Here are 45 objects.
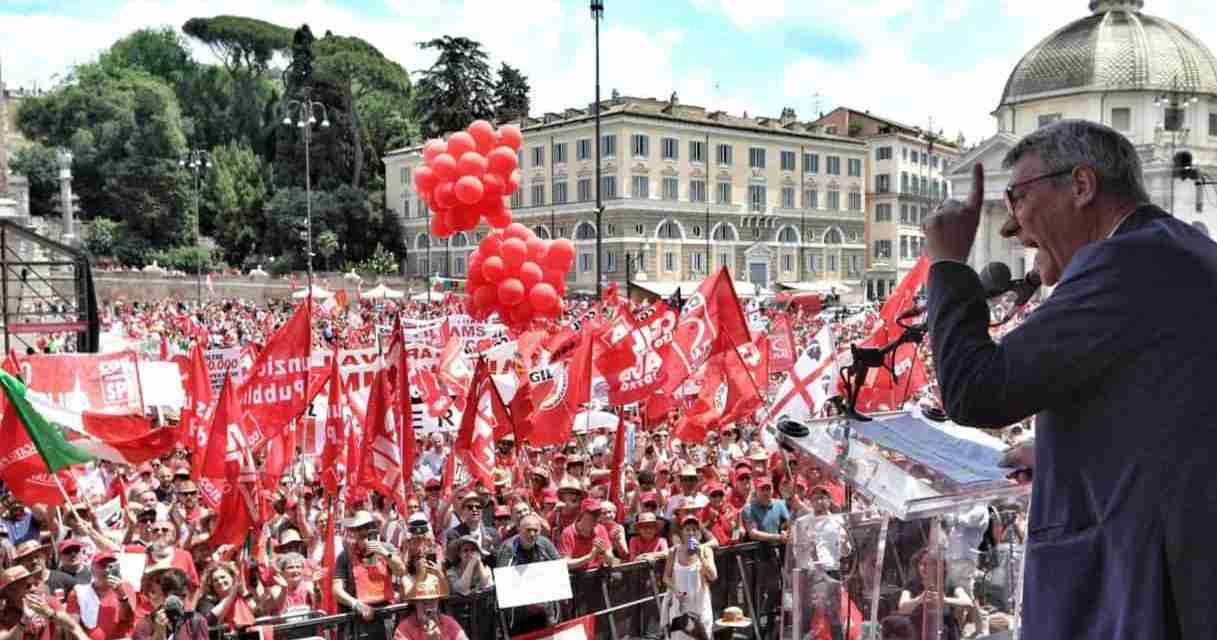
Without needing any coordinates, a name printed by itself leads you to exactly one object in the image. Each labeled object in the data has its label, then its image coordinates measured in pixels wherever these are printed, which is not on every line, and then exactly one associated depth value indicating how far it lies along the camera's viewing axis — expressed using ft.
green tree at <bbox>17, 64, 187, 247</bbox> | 250.98
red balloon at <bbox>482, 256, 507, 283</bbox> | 76.23
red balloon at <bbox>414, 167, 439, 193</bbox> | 74.08
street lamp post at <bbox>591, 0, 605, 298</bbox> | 96.44
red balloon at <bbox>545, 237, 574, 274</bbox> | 77.97
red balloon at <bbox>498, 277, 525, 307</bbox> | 75.15
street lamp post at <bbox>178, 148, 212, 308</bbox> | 234.79
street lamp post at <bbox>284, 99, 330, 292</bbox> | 126.85
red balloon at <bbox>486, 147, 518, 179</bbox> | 73.46
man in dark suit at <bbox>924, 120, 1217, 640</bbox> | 6.08
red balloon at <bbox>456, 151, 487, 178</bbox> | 72.74
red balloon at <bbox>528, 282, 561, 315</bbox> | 75.66
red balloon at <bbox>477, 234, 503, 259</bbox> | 77.97
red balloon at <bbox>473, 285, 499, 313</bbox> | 76.84
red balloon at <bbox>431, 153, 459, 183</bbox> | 73.41
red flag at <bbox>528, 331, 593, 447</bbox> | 39.93
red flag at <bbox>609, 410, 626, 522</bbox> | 33.35
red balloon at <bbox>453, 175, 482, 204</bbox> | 71.92
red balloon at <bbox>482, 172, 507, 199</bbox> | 73.72
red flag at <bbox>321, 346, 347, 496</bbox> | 31.83
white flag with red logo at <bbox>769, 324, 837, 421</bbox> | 41.34
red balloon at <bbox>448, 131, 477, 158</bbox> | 73.77
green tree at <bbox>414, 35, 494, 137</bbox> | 251.39
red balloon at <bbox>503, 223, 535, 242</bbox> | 79.41
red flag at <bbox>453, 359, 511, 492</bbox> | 35.91
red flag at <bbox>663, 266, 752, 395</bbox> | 43.78
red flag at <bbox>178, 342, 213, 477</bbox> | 37.83
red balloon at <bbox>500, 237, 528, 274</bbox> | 76.33
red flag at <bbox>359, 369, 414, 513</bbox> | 30.63
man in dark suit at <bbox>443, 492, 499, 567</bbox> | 29.19
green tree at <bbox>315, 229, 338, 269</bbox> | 249.14
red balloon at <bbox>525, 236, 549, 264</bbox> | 77.87
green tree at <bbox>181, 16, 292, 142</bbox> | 323.57
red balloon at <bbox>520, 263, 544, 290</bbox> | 75.97
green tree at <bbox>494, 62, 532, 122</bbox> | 260.62
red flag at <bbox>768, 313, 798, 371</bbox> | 53.01
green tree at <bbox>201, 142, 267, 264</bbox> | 260.01
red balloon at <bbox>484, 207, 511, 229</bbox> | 74.18
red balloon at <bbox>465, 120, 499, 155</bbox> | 74.54
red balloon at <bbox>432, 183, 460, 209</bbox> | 73.10
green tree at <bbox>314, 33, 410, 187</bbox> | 280.72
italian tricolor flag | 28.07
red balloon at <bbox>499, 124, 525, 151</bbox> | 75.41
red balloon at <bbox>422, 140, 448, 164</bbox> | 74.98
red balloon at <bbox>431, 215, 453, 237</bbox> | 74.64
